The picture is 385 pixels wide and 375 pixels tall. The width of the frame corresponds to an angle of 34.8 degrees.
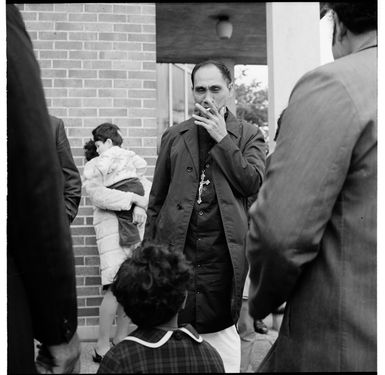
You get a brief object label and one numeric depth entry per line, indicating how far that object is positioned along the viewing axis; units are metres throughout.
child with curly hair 1.71
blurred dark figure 1.26
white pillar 3.06
